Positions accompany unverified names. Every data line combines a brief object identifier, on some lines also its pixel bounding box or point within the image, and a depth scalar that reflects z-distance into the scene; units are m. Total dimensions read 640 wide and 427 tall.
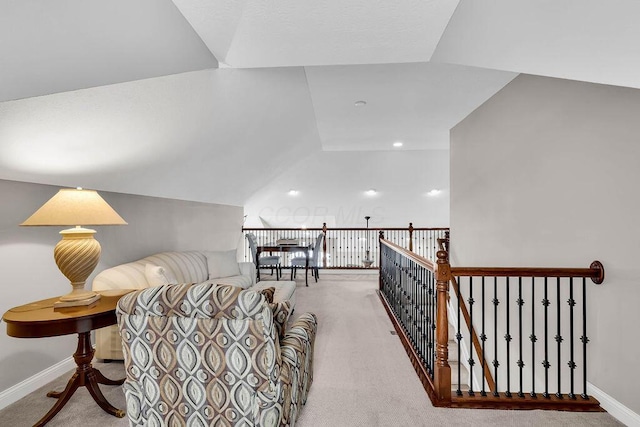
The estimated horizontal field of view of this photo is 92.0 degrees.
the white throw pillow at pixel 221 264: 4.34
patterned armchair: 1.47
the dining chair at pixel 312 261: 6.46
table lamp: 2.00
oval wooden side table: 1.84
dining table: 6.22
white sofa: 2.78
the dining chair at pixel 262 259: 6.26
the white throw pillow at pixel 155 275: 2.96
